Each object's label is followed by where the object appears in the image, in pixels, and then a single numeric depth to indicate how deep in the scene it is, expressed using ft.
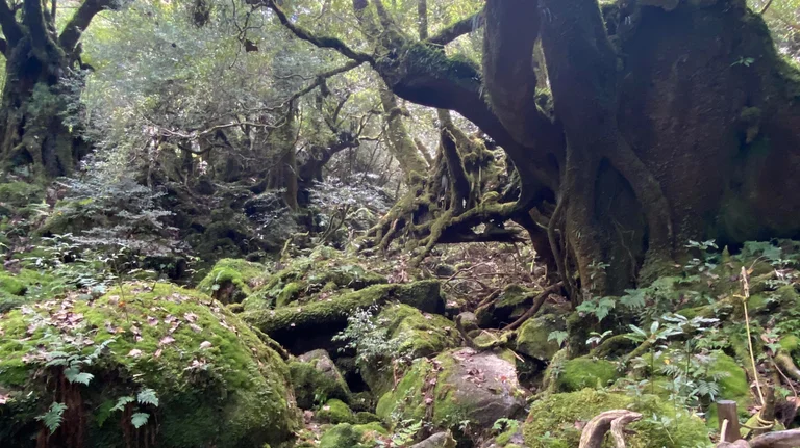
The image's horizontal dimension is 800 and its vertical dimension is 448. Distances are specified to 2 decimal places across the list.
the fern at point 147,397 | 10.57
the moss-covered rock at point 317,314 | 22.24
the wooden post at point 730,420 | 7.54
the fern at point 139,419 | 10.43
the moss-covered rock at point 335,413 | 15.62
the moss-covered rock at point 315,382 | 16.65
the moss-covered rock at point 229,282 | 28.45
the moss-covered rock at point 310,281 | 25.64
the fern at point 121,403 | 10.41
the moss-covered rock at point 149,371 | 10.39
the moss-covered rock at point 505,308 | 26.32
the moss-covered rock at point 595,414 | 8.46
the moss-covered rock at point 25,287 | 18.22
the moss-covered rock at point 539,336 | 19.77
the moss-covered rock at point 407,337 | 19.06
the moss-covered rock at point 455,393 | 14.53
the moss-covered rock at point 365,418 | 15.98
